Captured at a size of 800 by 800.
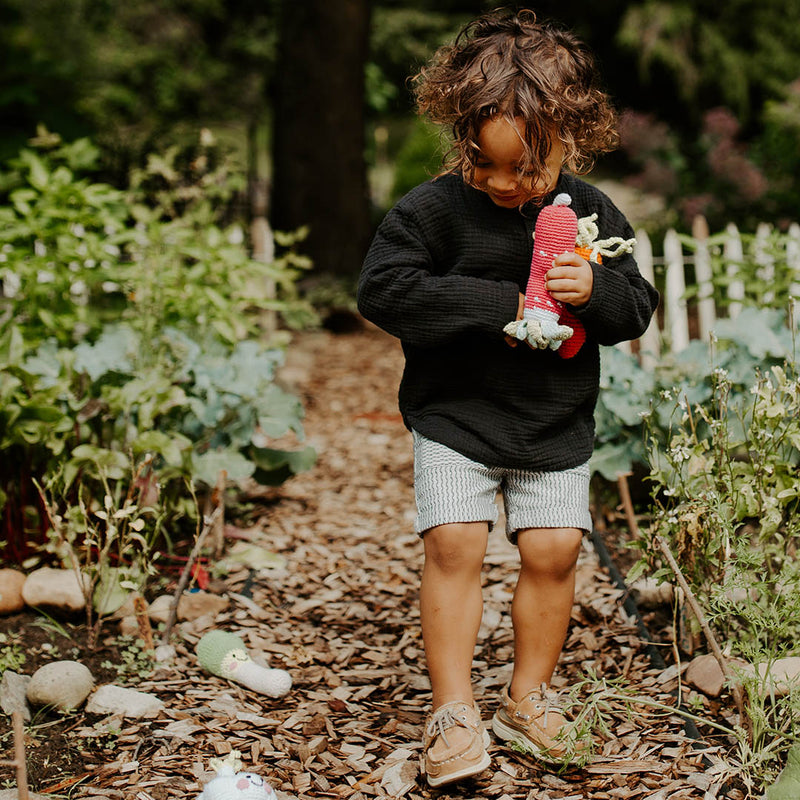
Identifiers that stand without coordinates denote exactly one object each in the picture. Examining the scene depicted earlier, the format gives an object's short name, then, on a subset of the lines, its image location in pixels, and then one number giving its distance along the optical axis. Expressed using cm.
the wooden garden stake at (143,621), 234
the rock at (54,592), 258
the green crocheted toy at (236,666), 230
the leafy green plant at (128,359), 277
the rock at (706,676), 219
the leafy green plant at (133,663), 234
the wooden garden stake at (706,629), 185
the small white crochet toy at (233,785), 163
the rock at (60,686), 215
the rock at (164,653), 241
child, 188
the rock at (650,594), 264
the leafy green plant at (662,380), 297
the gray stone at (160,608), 261
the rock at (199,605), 266
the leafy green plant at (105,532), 241
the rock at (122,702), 216
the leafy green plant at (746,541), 185
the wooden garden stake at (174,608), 243
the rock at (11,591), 260
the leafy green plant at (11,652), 231
